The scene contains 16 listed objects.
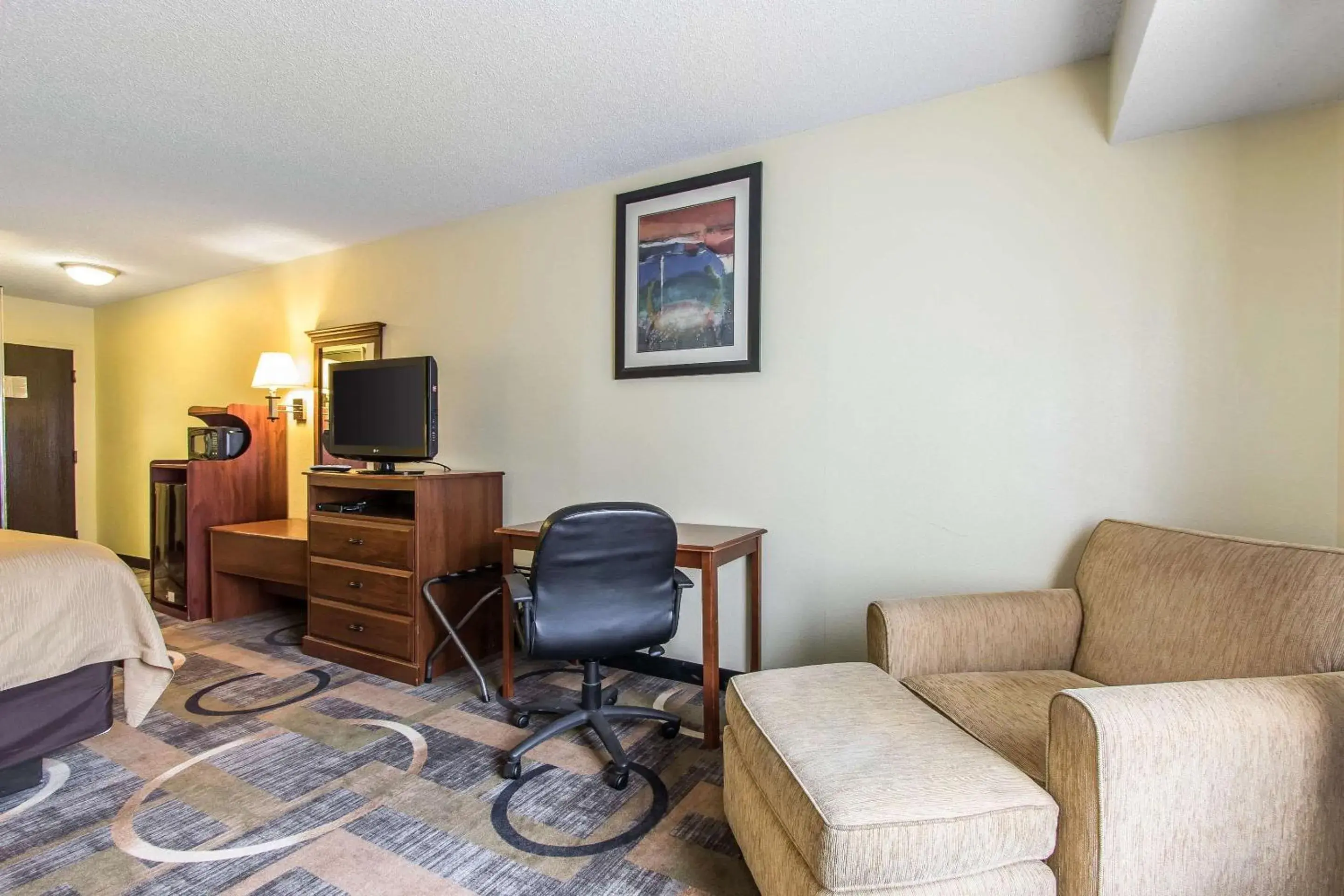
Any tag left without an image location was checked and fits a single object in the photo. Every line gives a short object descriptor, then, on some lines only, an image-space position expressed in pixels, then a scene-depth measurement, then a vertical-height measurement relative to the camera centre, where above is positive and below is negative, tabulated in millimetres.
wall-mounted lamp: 3988 +428
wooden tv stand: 2836 -614
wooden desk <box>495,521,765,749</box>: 2141 -469
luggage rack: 2633 -869
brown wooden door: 5234 -35
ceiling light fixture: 4324 +1185
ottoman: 1079 -687
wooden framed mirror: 3857 +565
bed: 1854 -671
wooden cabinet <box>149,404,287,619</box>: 3869 -419
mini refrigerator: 3906 -696
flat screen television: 3033 +140
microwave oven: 3984 -30
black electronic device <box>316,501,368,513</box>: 3090 -355
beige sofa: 1077 -660
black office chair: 1937 -500
